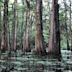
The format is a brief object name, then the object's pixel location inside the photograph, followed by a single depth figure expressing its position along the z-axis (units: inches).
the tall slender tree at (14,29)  1059.3
